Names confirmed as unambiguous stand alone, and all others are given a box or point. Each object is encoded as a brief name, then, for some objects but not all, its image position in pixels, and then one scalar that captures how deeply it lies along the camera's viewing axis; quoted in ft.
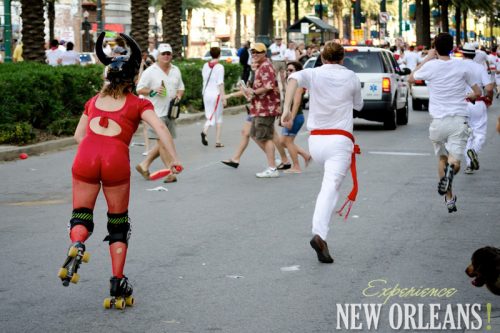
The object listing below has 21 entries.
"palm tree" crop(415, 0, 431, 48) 176.65
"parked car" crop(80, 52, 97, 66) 154.20
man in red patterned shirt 46.19
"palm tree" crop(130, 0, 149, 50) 89.35
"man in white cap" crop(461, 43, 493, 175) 42.93
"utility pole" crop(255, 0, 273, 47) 95.86
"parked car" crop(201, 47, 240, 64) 191.74
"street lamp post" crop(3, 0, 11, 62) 88.53
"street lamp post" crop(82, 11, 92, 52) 182.54
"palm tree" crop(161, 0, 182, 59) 96.73
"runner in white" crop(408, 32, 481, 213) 35.37
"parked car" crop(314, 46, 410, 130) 71.41
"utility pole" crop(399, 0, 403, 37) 213.75
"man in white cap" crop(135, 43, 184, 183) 45.85
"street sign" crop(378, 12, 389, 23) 179.32
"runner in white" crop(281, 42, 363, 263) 26.68
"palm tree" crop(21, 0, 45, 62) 75.05
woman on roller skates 21.52
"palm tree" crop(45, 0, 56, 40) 180.54
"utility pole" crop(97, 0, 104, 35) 127.65
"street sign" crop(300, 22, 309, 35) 184.27
